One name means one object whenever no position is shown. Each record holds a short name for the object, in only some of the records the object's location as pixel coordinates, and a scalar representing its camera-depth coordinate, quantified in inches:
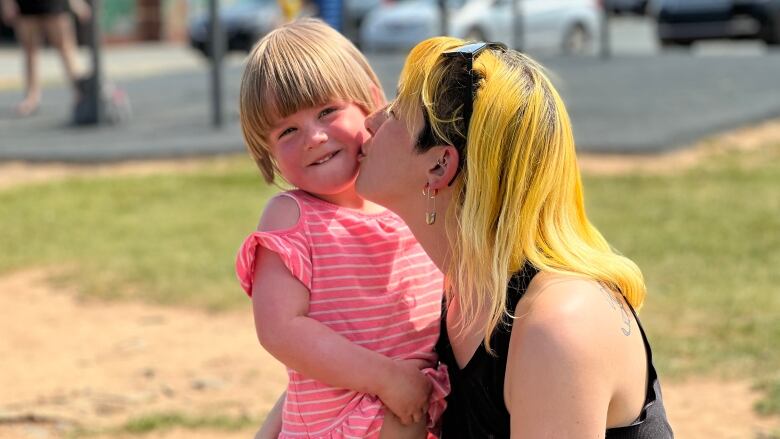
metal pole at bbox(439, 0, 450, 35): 376.5
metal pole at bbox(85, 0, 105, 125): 406.6
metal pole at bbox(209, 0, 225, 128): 390.9
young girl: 83.2
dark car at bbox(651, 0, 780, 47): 662.5
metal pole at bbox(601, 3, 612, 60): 597.9
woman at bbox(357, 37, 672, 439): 72.0
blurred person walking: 436.5
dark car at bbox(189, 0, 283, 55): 820.6
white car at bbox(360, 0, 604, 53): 670.5
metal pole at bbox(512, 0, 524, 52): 530.0
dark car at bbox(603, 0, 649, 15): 1220.7
